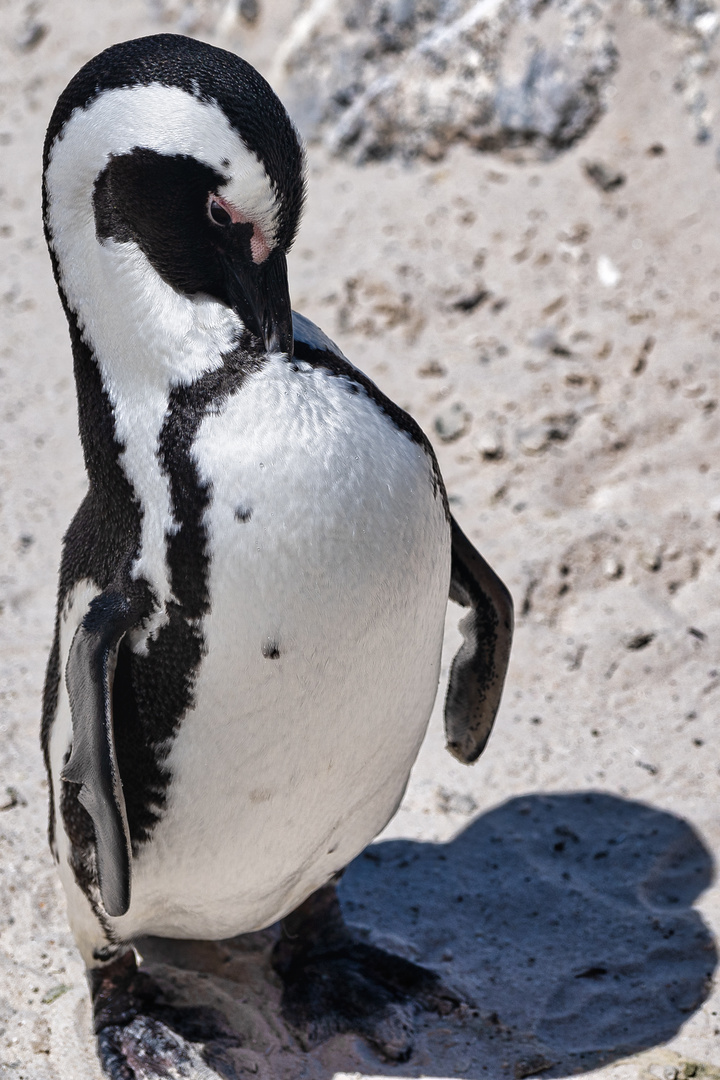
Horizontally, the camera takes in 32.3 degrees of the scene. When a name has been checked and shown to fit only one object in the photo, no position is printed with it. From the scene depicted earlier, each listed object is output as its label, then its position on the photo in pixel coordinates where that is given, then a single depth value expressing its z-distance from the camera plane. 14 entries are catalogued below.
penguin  1.83
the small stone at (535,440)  4.00
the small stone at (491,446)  4.02
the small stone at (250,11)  5.82
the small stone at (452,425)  4.18
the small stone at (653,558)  3.52
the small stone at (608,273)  4.45
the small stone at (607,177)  4.70
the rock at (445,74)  4.84
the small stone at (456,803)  3.10
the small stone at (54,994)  2.53
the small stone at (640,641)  3.36
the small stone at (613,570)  3.53
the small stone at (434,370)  4.41
